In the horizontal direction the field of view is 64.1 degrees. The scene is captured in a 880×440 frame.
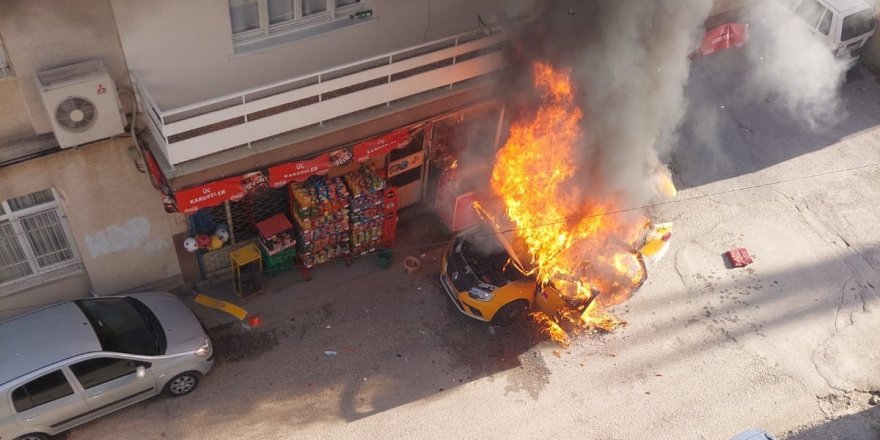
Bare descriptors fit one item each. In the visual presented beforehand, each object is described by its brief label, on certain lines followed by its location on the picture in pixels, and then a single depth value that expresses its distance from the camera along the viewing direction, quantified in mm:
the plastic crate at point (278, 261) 12508
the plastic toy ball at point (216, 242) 11930
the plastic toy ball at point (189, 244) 11641
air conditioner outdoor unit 8828
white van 17172
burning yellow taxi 11945
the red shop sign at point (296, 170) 10859
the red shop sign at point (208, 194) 10188
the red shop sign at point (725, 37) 16047
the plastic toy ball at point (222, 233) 12000
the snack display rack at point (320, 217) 11938
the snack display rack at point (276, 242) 12125
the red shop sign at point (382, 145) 11597
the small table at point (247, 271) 12164
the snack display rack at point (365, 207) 12359
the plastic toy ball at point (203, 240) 11758
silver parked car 9547
